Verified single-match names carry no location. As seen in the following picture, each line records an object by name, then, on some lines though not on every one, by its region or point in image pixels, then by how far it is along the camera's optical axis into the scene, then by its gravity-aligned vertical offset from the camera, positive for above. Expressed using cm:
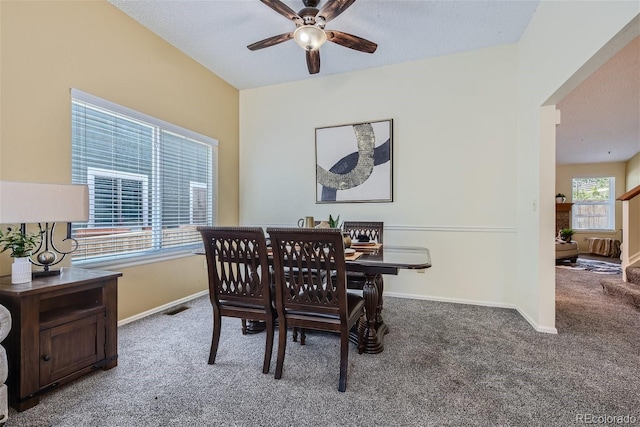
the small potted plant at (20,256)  166 -26
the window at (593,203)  761 +25
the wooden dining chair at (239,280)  177 -44
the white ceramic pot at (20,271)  166 -35
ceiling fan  212 +146
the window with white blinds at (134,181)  243 +30
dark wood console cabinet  149 -68
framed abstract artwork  356 +62
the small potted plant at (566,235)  641 -50
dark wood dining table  175 -34
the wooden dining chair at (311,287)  162 -45
